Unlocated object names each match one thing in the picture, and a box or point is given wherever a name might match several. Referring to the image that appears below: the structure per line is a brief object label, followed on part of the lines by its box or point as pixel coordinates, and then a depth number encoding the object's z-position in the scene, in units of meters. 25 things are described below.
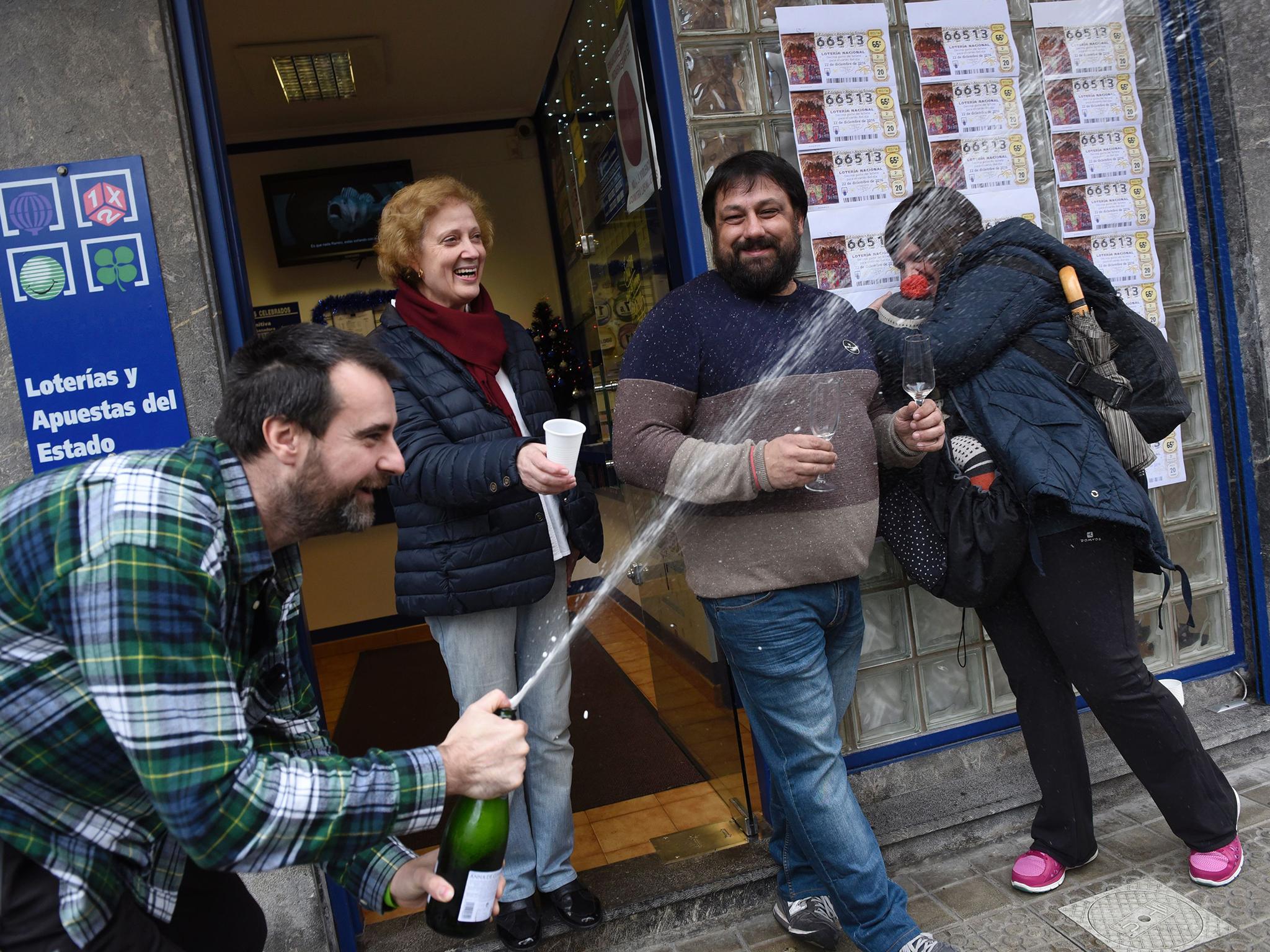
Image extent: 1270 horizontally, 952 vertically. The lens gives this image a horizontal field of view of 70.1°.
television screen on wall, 6.90
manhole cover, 2.48
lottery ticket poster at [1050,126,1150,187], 3.32
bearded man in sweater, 2.33
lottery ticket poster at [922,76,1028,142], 3.17
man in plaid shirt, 1.19
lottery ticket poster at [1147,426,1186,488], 3.48
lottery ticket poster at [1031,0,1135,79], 3.32
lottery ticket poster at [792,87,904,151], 3.05
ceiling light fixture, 5.84
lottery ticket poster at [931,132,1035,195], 3.18
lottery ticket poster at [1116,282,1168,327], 3.41
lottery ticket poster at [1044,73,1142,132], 3.31
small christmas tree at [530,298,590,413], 6.81
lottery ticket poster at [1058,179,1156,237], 3.33
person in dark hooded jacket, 2.53
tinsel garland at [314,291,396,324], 7.07
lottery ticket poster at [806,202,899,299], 3.04
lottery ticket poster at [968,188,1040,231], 3.21
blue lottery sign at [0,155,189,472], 2.44
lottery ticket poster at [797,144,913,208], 3.05
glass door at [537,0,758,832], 3.47
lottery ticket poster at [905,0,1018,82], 3.17
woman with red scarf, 2.46
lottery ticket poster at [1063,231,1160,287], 3.37
